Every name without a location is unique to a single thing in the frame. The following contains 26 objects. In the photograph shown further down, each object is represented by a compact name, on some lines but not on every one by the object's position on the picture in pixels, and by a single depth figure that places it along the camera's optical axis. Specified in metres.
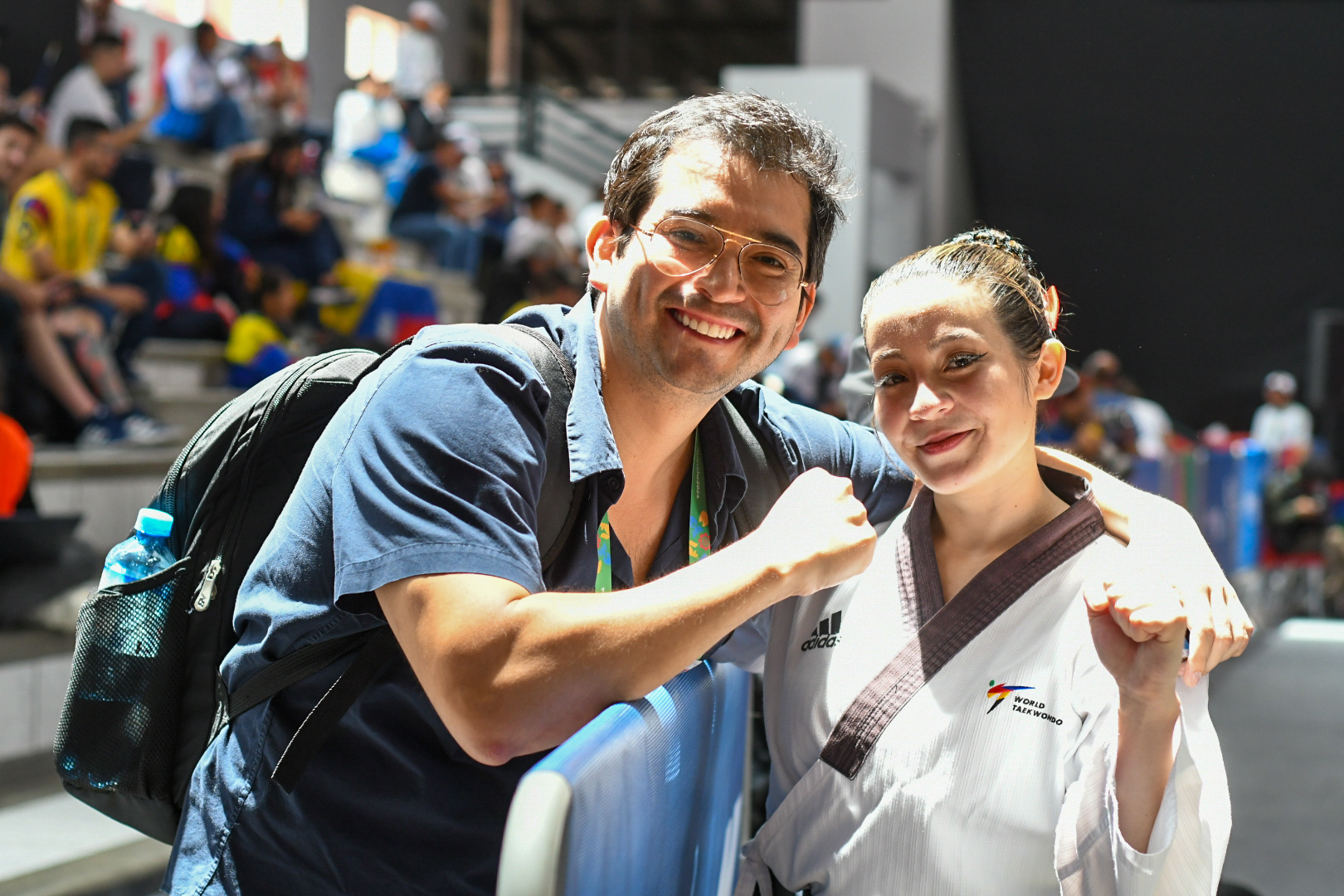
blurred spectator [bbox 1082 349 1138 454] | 6.70
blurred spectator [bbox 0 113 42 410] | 4.99
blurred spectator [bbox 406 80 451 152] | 9.72
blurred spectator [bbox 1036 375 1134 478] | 5.79
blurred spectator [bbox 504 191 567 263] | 8.76
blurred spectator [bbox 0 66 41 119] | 6.02
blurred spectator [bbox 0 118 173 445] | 5.16
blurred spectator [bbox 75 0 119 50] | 7.73
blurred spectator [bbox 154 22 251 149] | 8.29
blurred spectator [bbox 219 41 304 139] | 8.57
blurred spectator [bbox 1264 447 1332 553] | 9.71
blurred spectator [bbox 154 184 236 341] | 6.63
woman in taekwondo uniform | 1.28
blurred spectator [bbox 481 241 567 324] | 6.53
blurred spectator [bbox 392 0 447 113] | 10.77
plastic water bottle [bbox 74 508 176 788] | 1.47
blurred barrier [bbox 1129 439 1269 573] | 7.19
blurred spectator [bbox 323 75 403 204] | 9.98
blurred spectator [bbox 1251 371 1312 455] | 12.22
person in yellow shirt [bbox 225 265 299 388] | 6.31
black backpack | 1.47
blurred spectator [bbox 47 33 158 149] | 6.82
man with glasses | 1.15
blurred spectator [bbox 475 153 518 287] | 9.37
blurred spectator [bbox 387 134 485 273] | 9.15
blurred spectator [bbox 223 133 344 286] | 7.23
